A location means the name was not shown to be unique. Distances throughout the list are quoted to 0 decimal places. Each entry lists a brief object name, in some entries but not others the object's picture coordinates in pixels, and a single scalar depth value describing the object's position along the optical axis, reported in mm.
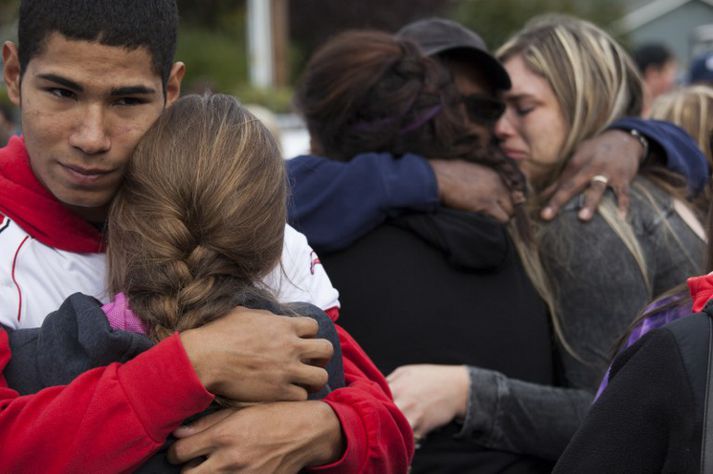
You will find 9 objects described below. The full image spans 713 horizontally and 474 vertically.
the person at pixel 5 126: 7117
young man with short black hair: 1633
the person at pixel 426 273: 2506
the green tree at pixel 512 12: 22734
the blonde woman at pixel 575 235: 2621
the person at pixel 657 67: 9047
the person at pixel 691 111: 3904
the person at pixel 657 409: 1488
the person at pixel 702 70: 6746
